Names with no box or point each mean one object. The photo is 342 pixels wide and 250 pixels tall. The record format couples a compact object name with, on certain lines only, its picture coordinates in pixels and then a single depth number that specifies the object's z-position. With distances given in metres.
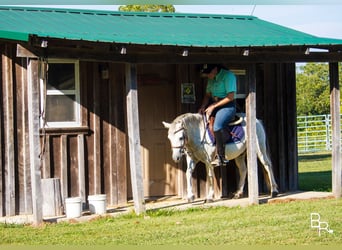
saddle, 13.55
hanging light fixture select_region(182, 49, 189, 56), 12.05
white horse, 12.86
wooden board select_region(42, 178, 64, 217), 11.90
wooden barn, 11.68
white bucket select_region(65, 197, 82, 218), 11.80
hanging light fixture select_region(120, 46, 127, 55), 11.50
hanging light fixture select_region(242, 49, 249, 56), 12.52
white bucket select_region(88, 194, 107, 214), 12.21
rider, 13.22
